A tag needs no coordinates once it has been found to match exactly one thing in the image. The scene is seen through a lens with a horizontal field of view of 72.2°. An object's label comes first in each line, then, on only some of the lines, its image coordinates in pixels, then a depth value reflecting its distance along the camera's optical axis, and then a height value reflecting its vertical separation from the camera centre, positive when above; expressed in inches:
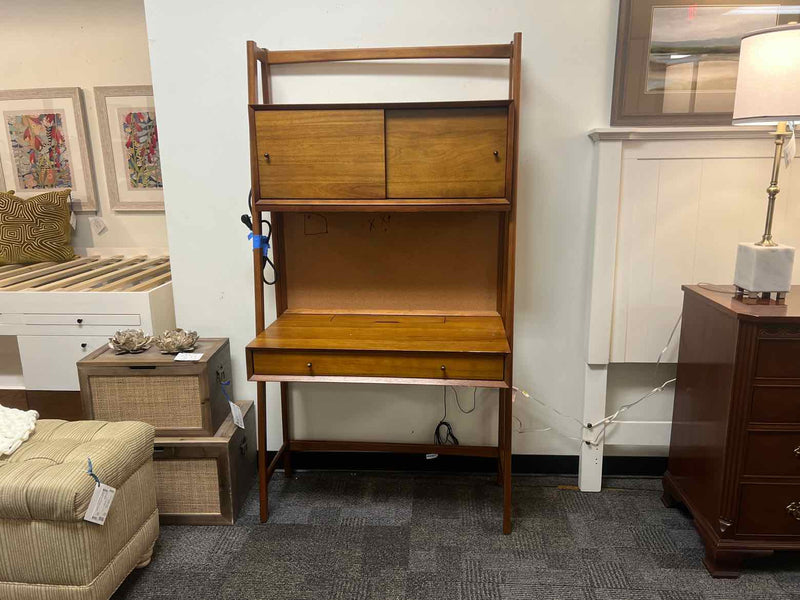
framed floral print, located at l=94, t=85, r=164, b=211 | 120.1 +7.6
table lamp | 60.5 +7.4
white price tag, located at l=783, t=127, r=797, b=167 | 66.5 +2.7
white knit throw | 62.3 -28.3
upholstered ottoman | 56.4 -35.5
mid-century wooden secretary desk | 68.5 -1.4
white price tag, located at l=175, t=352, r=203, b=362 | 78.2 -24.7
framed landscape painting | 73.9 +15.7
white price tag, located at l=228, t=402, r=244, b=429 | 80.3 -33.8
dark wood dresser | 63.2 -30.4
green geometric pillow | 114.0 -9.4
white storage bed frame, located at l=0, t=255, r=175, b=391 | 89.0 -21.8
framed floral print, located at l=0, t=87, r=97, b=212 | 121.8 +8.5
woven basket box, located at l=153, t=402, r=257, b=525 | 77.7 -42.0
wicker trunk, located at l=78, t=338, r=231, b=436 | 77.2 -29.2
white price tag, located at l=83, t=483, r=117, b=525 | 57.8 -33.8
